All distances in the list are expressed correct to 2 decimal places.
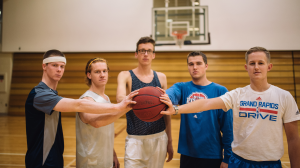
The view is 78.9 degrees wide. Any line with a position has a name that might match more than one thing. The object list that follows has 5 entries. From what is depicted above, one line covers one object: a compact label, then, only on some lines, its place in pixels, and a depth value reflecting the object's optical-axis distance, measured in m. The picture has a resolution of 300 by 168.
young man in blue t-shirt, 2.18
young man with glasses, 2.23
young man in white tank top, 2.01
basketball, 1.74
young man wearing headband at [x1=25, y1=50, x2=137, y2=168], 1.73
